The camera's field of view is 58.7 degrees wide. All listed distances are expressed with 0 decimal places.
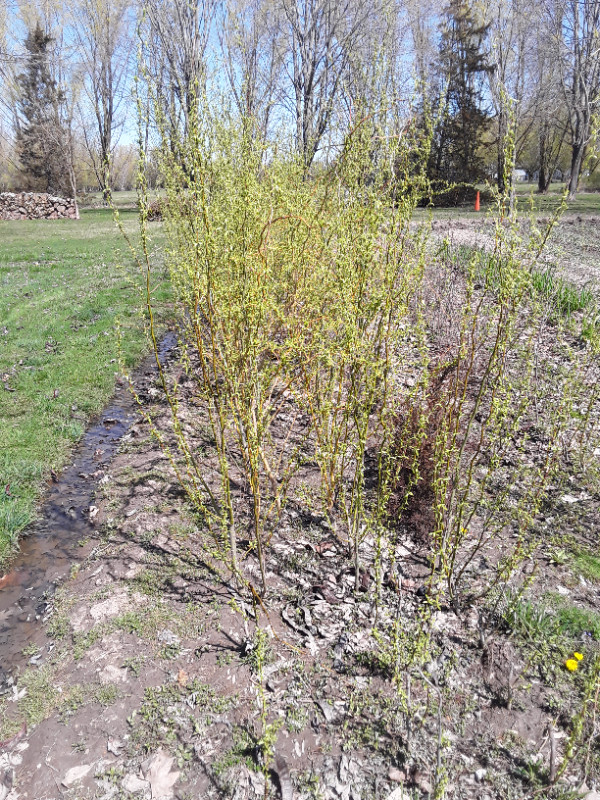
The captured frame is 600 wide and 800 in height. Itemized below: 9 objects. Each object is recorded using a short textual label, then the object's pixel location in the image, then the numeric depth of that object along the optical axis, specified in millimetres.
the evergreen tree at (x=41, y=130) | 25319
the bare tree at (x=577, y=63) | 17297
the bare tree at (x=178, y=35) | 15297
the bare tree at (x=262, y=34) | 15602
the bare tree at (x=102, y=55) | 22948
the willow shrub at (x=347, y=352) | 2436
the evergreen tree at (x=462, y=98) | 22438
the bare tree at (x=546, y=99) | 19500
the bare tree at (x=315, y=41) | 14547
